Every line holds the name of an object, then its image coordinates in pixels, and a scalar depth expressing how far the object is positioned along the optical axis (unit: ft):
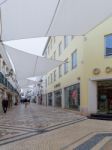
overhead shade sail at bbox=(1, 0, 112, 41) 14.52
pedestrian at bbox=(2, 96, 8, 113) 32.32
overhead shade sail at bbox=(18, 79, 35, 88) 59.25
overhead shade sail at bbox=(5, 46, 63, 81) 26.13
